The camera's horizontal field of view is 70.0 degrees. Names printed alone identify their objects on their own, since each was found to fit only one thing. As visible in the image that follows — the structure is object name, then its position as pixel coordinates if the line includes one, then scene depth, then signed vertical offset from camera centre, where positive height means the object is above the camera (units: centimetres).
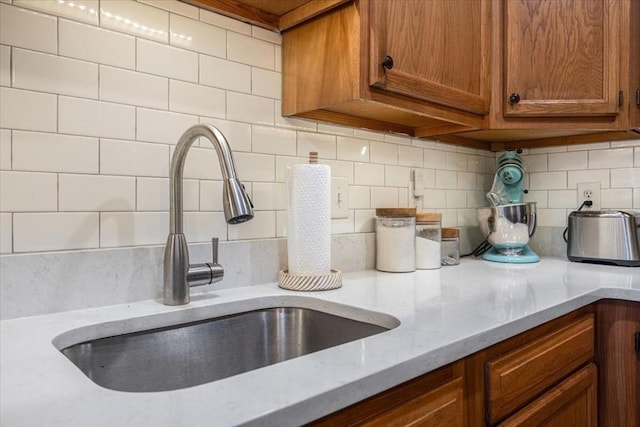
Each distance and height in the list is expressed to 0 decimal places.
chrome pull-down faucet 93 -8
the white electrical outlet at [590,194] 182 +6
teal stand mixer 169 -4
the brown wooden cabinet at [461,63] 113 +42
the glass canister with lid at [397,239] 141 -9
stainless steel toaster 154 -10
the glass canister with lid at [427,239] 151 -10
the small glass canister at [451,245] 164 -13
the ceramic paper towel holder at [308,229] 114 -5
